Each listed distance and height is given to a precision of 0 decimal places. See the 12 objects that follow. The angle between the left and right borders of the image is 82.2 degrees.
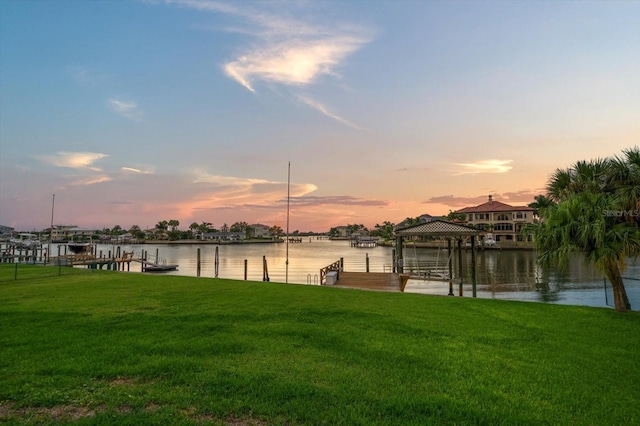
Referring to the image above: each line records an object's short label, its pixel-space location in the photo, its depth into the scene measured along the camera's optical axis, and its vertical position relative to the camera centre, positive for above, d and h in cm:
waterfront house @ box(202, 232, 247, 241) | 16718 +162
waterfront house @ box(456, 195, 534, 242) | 8006 +519
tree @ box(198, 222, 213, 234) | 18349 +586
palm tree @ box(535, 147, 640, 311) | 1089 +52
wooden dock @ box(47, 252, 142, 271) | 3997 -248
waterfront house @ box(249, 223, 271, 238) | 19238 +457
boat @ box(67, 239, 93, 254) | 5591 -132
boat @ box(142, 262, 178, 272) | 4431 -347
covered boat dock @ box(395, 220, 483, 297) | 2019 +52
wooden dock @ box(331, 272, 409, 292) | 1916 -235
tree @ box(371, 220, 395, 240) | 15900 +432
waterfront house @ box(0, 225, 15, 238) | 7000 +149
